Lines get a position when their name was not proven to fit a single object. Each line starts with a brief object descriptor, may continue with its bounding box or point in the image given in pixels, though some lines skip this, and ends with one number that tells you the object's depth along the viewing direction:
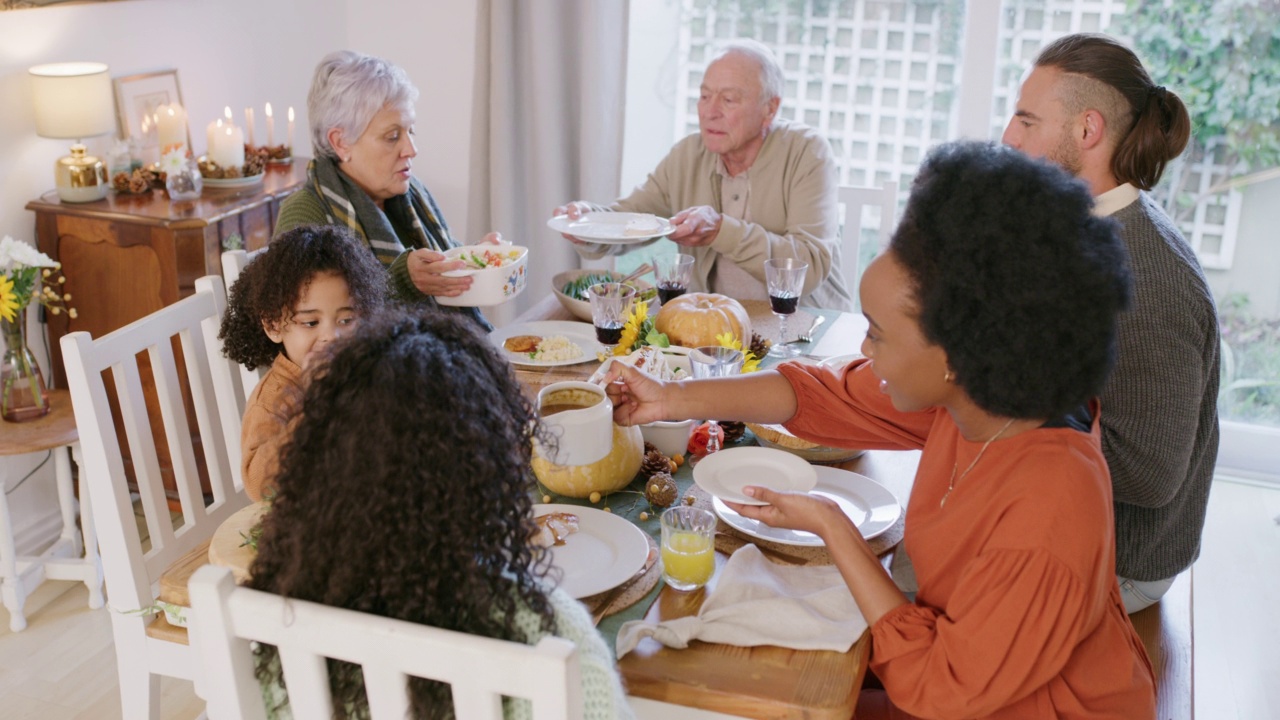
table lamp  2.68
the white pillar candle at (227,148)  3.03
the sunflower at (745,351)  1.89
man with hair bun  1.53
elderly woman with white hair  2.33
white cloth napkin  1.23
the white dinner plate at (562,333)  2.16
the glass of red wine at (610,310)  2.03
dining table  1.16
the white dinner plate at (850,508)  1.47
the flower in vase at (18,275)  2.55
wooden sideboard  2.76
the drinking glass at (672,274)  2.27
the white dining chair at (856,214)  2.81
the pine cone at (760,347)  2.12
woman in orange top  1.16
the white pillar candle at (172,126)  3.04
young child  1.67
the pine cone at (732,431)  1.80
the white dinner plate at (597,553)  1.32
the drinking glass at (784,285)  2.16
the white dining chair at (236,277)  1.95
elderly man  2.73
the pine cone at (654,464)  1.65
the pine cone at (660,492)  1.56
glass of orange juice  1.33
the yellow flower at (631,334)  2.07
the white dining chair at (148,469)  1.58
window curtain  3.59
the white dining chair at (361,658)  0.86
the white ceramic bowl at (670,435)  1.71
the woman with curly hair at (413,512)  0.96
